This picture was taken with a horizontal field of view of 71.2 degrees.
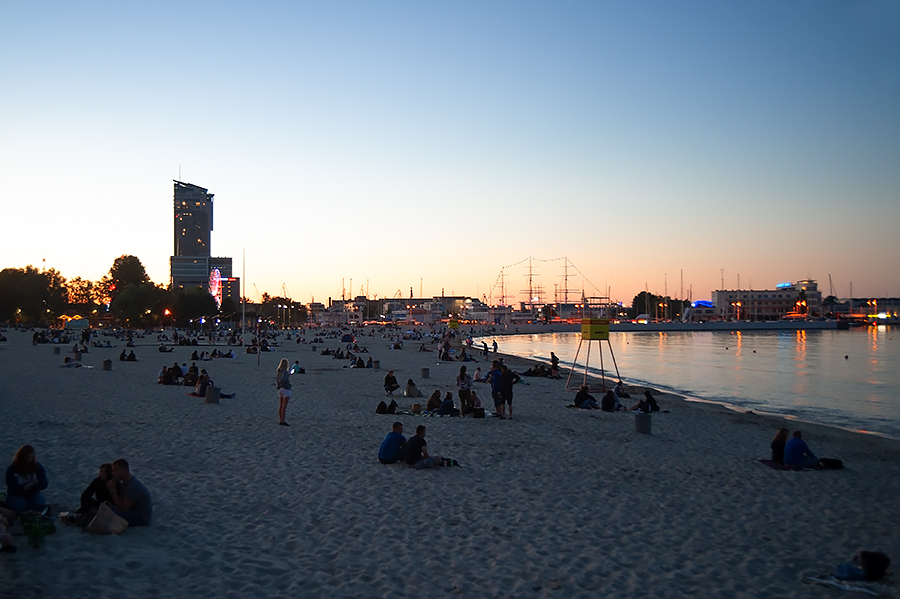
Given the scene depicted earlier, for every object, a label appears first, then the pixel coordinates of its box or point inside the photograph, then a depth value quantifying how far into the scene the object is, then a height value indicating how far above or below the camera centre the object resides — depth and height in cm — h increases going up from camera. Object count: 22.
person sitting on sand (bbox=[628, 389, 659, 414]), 1652 -233
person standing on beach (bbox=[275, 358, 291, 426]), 1283 -139
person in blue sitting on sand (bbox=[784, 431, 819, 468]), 1058 -232
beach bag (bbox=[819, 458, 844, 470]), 1084 -252
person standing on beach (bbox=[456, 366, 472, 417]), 1481 -188
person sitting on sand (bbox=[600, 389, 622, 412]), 1680 -226
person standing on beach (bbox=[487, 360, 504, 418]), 1485 -179
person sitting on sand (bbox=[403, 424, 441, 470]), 945 -209
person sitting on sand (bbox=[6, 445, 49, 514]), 631 -168
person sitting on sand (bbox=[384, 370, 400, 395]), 1855 -194
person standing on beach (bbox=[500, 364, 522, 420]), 1447 -154
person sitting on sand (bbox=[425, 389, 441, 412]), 1533 -207
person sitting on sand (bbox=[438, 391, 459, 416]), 1477 -213
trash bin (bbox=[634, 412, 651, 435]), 1364 -230
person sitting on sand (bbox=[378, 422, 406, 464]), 967 -200
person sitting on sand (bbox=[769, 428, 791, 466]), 1077 -219
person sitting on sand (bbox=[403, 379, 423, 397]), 1808 -206
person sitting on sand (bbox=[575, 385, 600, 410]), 1744 -231
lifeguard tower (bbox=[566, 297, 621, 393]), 1971 -34
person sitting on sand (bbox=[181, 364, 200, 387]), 1942 -185
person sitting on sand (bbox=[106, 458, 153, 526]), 632 -181
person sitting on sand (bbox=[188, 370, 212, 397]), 1673 -180
